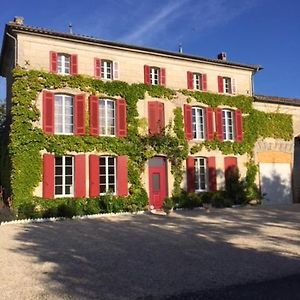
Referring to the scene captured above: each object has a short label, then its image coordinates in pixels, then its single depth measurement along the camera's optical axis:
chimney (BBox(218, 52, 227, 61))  25.09
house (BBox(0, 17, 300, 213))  17.95
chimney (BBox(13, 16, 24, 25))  18.46
